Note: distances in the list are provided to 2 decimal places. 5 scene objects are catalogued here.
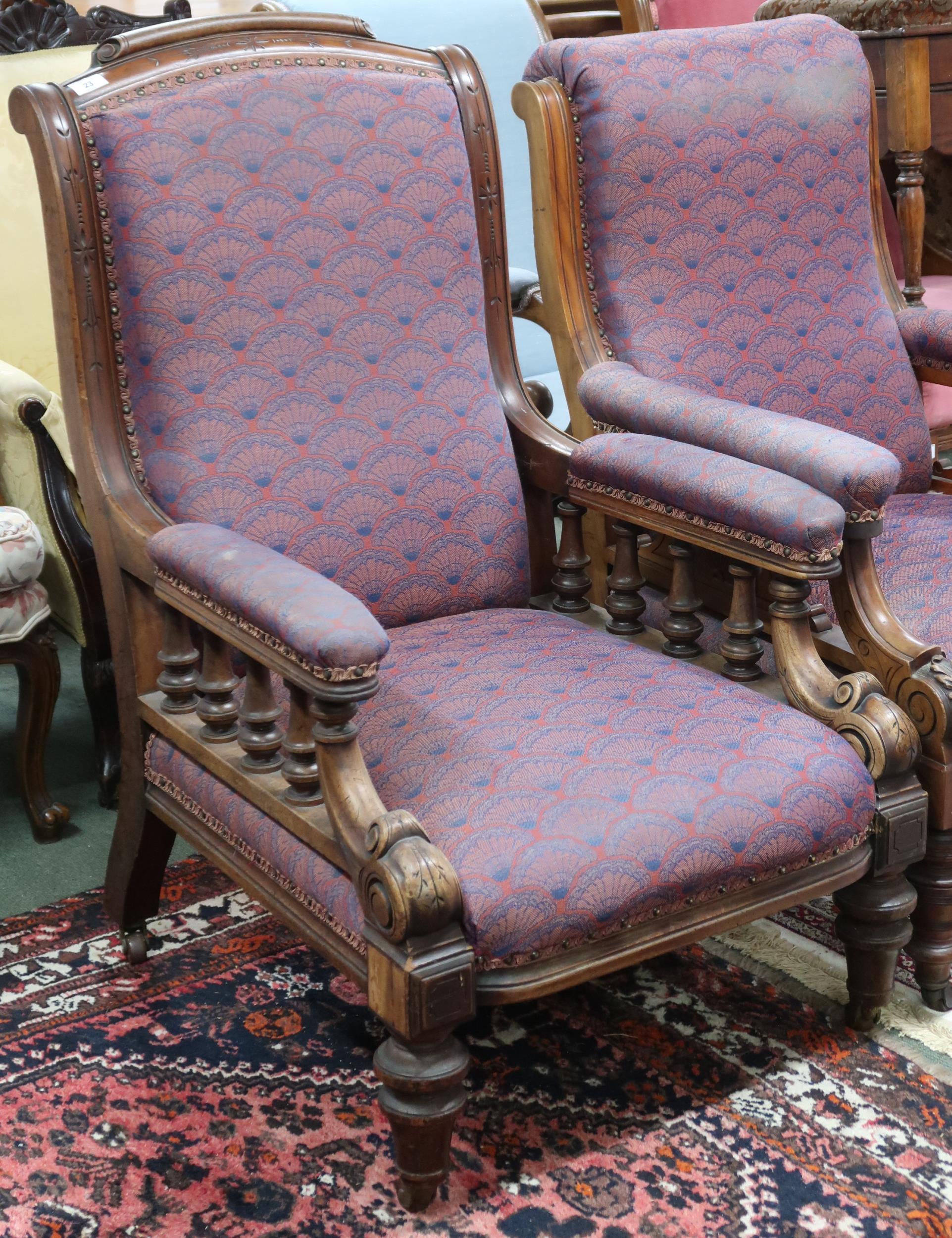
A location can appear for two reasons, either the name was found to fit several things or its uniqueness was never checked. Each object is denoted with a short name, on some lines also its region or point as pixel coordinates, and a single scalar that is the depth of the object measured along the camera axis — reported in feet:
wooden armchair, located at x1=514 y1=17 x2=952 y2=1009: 7.07
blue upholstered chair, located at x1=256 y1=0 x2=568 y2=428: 9.37
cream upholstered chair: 8.15
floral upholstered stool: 7.58
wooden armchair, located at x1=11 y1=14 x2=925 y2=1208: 4.60
